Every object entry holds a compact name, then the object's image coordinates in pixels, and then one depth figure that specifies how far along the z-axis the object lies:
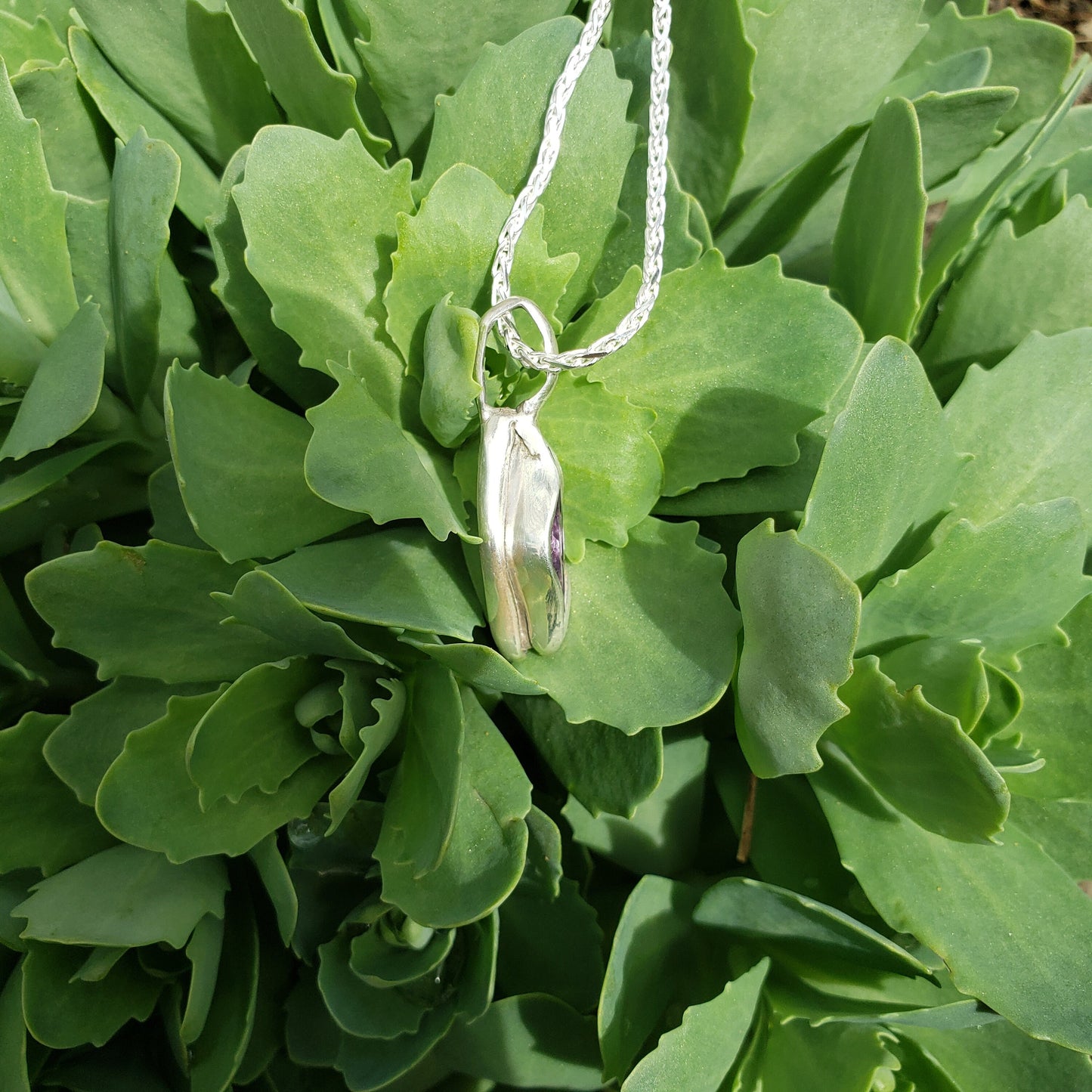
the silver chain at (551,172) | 0.23
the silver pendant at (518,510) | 0.23
